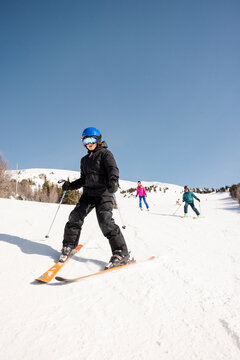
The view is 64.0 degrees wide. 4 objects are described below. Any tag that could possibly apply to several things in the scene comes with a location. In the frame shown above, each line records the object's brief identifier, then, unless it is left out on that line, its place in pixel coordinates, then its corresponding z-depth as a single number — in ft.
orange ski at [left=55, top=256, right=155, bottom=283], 6.54
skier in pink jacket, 44.32
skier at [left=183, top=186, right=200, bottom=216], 35.29
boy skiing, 8.67
